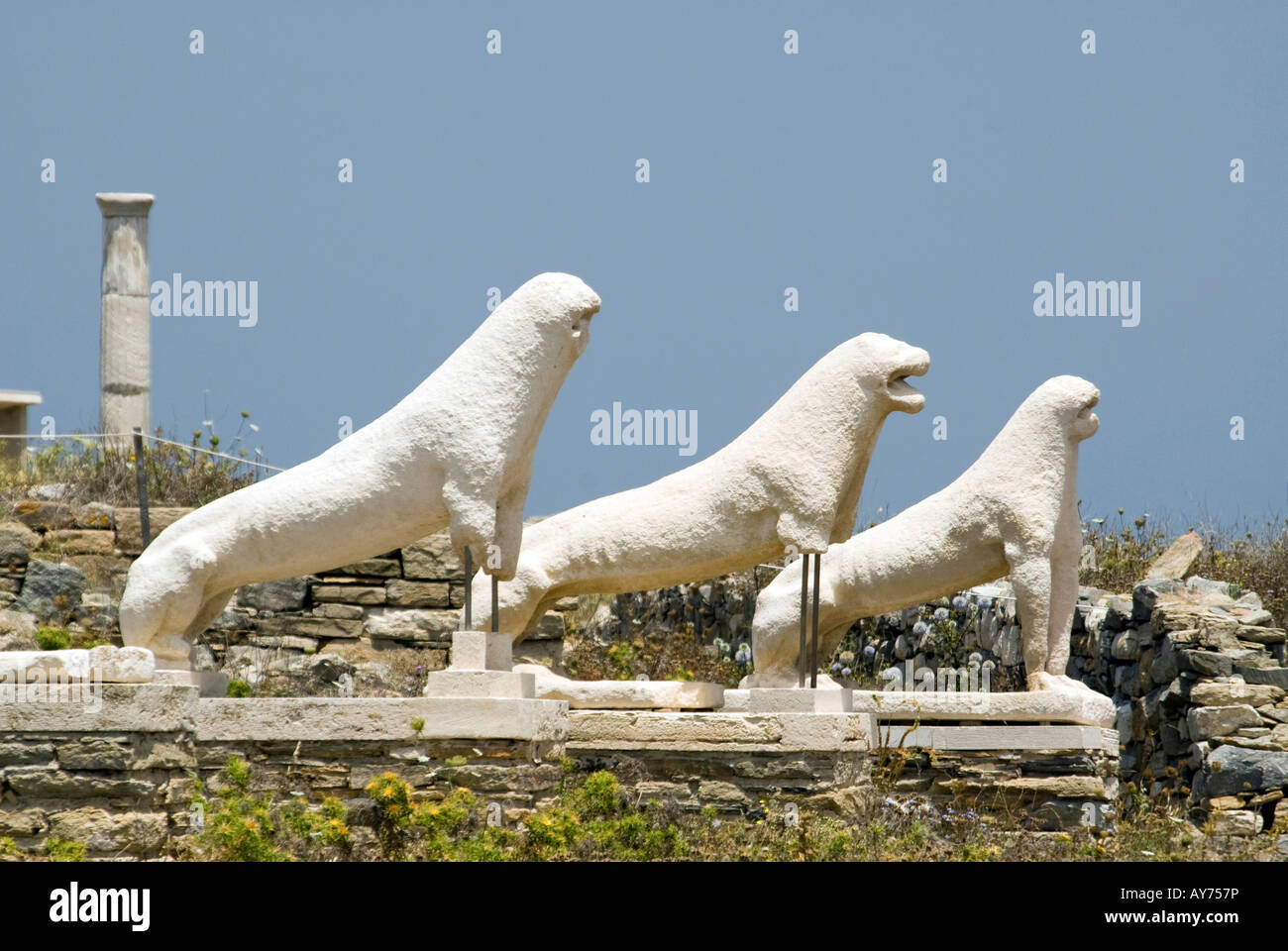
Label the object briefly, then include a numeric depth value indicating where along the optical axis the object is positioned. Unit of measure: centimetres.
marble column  1655
